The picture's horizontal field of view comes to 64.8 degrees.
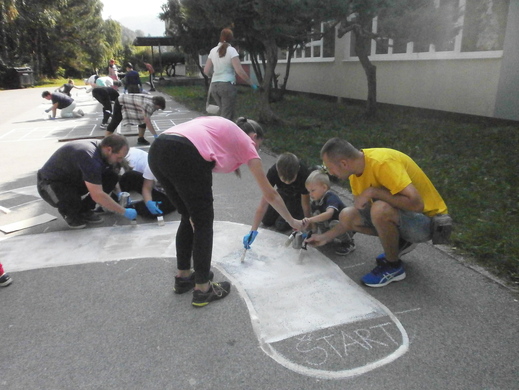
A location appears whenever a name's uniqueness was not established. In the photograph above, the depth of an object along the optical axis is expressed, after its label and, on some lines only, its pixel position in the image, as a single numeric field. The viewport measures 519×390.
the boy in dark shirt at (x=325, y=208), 3.24
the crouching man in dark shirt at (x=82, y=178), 3.51
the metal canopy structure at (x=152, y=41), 23.78
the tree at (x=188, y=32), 10.09
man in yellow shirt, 2.54
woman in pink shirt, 2.28
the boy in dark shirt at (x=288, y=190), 3.18
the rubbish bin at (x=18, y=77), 25.19
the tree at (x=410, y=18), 7.17
